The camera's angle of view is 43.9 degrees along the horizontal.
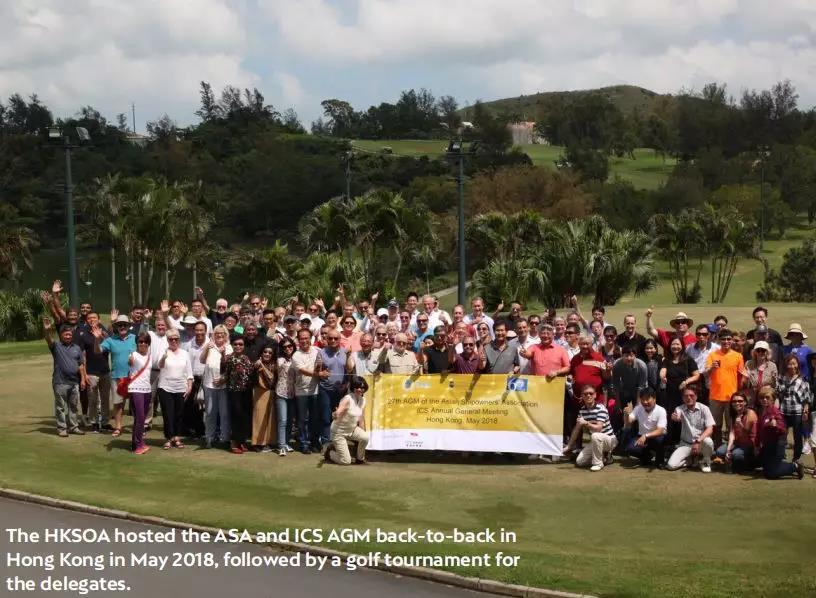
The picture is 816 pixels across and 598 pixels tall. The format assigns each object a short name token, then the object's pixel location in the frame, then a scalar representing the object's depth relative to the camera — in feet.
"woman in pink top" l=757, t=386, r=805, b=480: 40.40
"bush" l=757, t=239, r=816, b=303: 181.78
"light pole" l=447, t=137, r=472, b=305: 80.64
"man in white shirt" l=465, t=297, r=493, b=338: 53.42
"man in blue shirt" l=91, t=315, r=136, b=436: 51.13
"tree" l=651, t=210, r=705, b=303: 167.53
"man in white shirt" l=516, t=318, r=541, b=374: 47.47
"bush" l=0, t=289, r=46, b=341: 118.01
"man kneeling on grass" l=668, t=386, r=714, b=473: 42.22
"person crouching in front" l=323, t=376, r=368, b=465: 45.21
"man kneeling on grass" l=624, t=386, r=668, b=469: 42.88
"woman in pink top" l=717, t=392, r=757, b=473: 41.68
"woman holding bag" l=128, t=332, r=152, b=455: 48.39
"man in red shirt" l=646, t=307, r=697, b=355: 45.47
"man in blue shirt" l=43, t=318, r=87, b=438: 51.19
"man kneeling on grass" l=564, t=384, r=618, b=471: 43.27
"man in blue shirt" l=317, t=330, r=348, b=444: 47.70
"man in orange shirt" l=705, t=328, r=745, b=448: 44.52
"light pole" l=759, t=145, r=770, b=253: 286.81
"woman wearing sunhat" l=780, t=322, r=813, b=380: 45.46
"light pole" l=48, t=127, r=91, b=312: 85.15
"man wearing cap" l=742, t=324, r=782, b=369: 46.57
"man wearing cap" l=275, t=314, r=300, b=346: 50.63
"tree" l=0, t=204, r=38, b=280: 140.15
